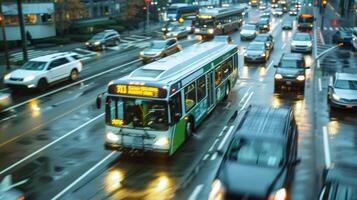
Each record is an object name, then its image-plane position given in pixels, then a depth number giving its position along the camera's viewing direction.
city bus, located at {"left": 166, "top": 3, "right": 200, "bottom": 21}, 79.00
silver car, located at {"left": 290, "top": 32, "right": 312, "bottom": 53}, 40.66
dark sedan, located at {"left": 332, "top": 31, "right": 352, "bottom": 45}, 48.72
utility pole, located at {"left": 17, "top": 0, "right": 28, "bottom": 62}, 37.12
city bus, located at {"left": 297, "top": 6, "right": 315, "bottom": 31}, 63.31
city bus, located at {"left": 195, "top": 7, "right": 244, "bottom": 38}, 54.00
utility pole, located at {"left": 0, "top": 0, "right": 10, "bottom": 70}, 35.31
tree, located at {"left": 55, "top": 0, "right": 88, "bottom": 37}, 55.12
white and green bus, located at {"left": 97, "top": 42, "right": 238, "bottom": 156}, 14.42
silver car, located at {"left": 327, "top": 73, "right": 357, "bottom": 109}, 21.11
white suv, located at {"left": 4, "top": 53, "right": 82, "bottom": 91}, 26.31
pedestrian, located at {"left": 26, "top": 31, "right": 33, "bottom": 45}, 51.50
